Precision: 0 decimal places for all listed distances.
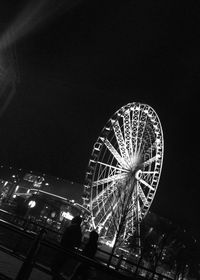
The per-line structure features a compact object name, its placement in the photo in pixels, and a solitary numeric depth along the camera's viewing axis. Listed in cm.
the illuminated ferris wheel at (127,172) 2470
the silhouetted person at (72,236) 780
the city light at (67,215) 3331
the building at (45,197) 3035
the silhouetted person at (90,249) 751
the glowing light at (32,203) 3053
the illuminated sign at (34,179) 8586
